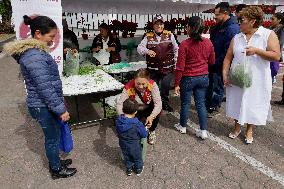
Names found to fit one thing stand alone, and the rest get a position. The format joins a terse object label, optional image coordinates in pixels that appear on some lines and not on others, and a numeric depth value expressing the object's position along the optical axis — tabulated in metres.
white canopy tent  4.40
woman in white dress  2.74
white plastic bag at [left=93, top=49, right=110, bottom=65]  4.88
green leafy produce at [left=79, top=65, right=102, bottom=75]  4.01
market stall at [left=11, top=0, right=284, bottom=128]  3.22
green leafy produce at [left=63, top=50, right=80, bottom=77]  3.78
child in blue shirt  2.50
